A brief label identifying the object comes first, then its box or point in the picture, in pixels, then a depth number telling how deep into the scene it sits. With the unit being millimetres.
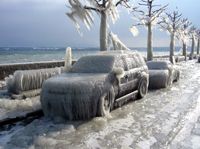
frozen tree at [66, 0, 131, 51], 18375
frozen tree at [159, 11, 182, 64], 40106
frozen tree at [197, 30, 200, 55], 67750
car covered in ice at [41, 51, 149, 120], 7973
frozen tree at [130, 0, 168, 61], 29859
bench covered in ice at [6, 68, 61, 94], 11133
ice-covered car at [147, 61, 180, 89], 14781
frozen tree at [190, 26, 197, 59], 60031
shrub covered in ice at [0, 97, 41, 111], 9547
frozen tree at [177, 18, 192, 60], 47188
